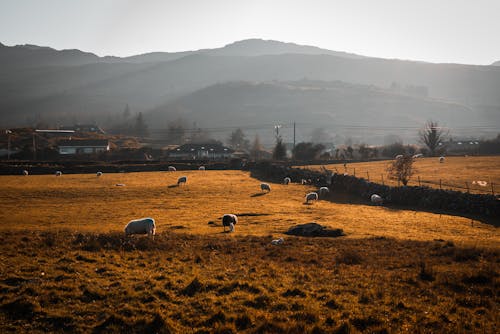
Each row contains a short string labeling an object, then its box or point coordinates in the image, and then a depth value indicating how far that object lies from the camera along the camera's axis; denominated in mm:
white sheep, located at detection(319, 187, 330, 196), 56200
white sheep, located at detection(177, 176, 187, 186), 62450
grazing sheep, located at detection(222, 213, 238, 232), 31594
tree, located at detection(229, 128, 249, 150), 189662
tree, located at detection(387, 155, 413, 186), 55750
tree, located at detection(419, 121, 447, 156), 115688
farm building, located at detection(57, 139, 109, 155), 133000
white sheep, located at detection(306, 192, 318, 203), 49531
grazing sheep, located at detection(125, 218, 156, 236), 26156
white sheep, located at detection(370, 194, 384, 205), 48438
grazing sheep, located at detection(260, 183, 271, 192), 57962
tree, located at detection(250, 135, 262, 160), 145175
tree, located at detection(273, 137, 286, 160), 119844
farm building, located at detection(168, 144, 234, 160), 141000
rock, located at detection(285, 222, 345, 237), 28469
